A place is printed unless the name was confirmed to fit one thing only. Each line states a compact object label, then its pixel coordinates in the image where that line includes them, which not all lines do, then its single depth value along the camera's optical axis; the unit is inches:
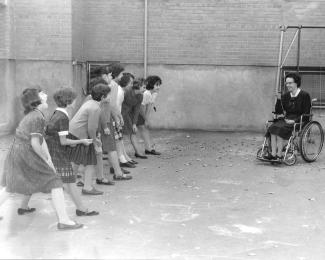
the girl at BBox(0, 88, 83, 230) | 209.2
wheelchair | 346.6
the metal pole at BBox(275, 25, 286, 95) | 434.3
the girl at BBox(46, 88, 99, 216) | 221.9
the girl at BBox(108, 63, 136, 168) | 310.2
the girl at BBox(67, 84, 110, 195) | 254.5
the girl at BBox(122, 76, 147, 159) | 350.3
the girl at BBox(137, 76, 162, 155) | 369.7
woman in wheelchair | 345.7
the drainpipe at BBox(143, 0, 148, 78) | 489.4
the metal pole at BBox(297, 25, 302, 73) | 442.0
